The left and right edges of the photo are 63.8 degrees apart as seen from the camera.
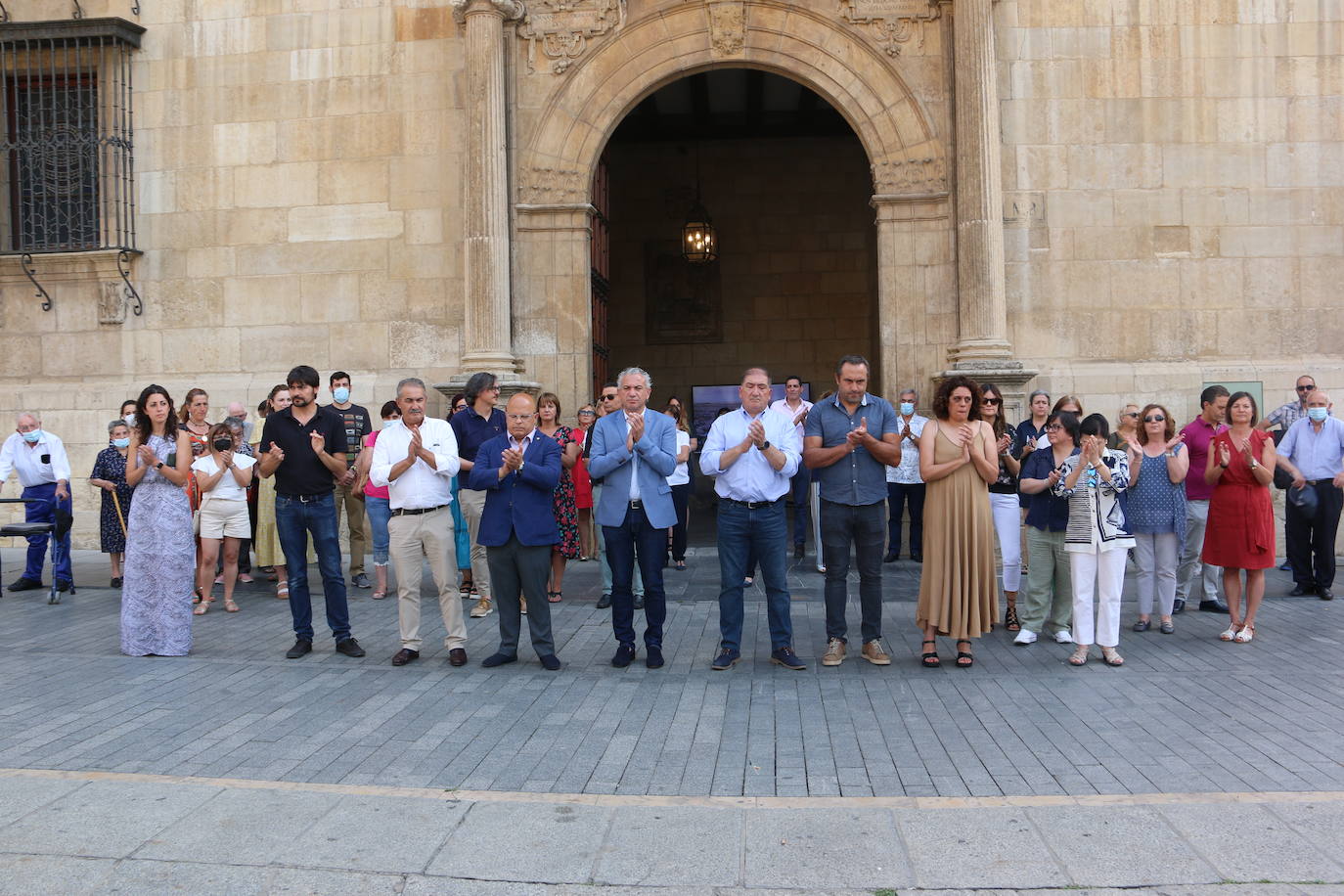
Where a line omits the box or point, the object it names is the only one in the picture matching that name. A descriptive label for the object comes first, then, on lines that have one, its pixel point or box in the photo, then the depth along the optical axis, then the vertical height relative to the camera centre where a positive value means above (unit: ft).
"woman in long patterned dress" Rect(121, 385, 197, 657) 24.21 -2.56
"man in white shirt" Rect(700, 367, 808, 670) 22.56 -1.89
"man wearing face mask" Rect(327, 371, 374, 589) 33.71 -0.55
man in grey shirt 22.72 -1.36
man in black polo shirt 24.08 -1.40
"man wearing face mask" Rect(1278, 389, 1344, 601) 30.99 -2.04
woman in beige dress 22.26 -2.20
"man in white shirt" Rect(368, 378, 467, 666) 23.38 -1.75
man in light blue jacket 22.63 -1.77
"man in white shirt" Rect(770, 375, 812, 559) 36.94 -2.25
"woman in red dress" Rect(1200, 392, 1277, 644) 25.45 -2.21
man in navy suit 22.53 -2.11
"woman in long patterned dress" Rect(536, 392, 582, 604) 30.19 -2.31
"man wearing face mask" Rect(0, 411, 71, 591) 34.12 -1.19
